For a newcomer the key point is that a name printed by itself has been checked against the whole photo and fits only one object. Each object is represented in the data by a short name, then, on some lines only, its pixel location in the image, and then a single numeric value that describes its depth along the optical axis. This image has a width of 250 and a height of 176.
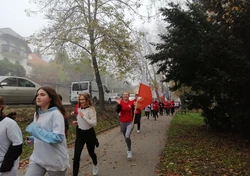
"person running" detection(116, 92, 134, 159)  7.36
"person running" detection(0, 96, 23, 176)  2.99
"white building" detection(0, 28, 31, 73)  49.91
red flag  8.62
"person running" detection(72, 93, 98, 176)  5.45
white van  20.89
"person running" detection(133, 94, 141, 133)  12.51
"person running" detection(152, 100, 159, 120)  21.49
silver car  11.95
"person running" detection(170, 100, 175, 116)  30.58
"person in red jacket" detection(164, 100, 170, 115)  30.34
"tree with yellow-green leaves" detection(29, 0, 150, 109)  16.42
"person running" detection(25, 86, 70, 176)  3.00
